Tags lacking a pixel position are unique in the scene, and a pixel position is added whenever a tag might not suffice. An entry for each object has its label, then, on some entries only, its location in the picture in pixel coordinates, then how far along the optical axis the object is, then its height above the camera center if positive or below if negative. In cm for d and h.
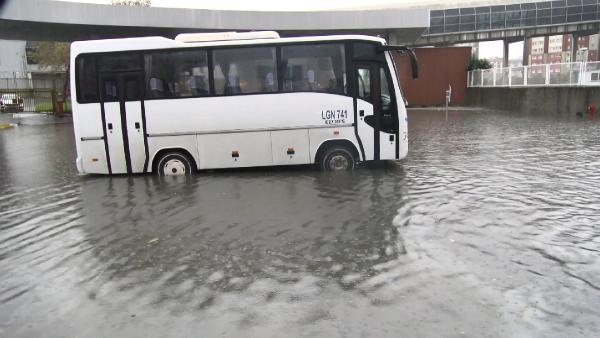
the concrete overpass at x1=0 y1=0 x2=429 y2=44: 2406 +439
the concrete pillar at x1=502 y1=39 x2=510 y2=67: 6018 +438
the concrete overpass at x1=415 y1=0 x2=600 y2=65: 5112 +713
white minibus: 1027 +23
